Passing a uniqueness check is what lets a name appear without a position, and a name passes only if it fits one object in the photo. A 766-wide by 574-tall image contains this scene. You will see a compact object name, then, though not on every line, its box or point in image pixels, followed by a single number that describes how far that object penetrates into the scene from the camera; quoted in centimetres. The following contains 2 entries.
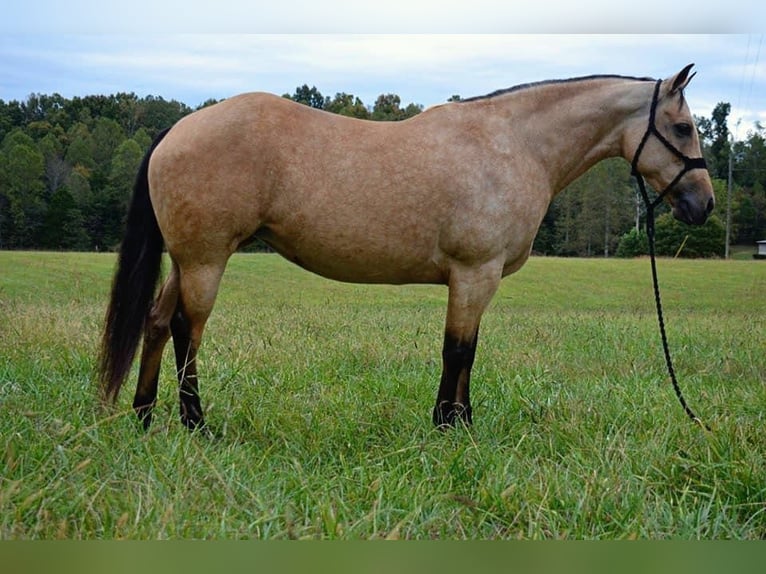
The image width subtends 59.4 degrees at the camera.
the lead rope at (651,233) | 446
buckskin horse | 421
